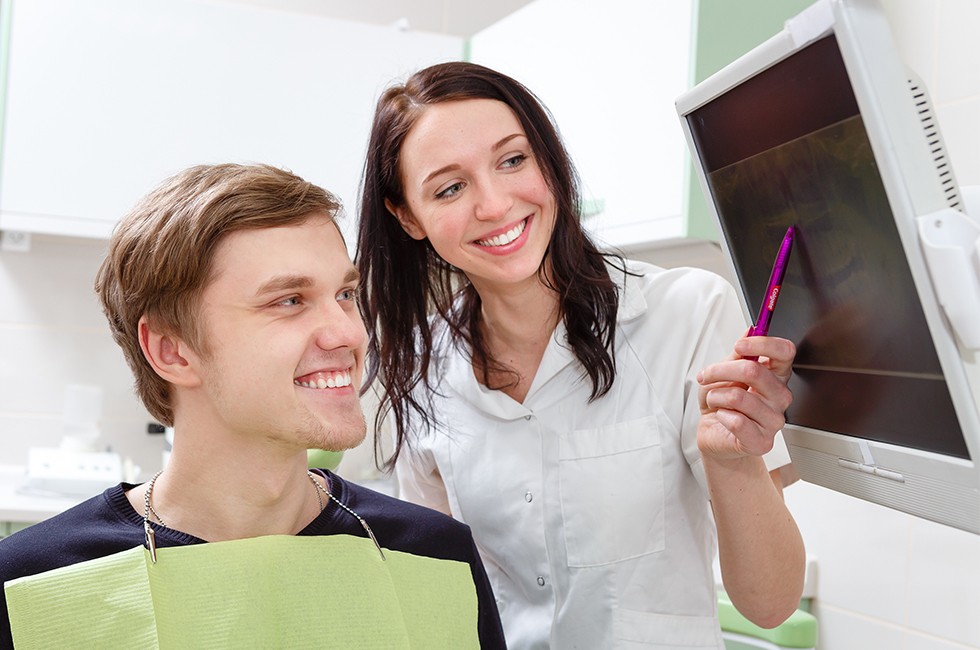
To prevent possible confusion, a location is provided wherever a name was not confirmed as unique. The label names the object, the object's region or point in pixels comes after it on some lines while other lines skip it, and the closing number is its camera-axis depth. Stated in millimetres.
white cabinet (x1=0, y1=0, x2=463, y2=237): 2408
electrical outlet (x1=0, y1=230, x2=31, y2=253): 2764
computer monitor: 660
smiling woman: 1309
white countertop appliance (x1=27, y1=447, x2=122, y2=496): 2406
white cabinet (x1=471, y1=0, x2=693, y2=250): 1981
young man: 1126
